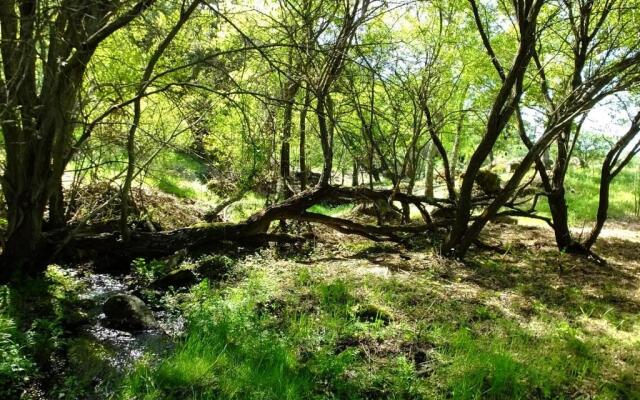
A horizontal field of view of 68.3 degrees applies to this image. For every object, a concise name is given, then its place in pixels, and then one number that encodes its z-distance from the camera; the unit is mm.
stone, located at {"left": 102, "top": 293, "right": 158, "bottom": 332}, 4801
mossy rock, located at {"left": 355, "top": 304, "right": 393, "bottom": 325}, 5055
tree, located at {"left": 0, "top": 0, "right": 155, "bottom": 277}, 4531
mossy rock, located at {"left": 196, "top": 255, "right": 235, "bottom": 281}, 6498
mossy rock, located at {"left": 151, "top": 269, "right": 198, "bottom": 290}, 5988
